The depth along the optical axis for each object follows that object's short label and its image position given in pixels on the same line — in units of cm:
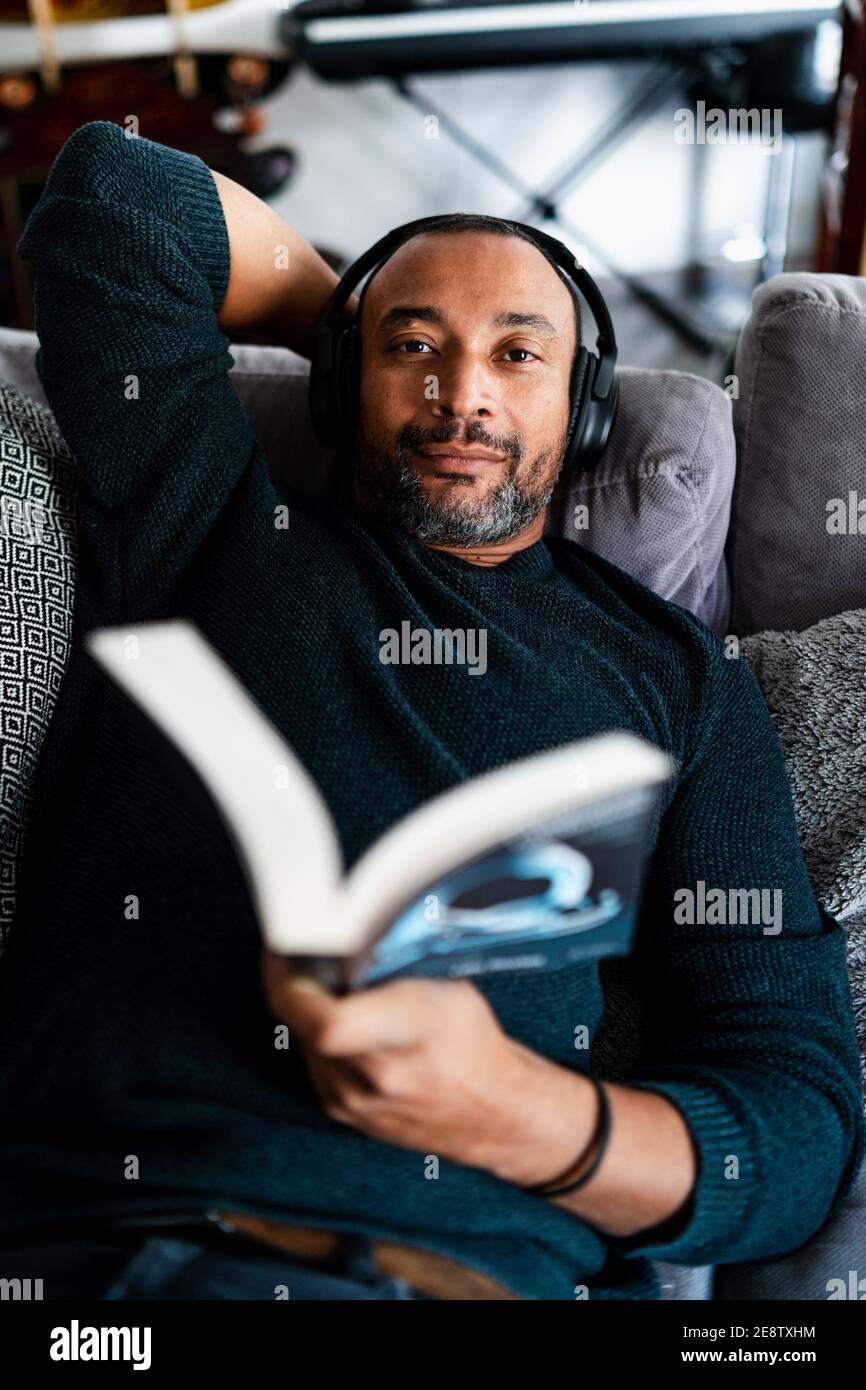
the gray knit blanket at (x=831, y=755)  99
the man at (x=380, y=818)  69
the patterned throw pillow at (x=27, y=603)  90
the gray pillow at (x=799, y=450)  117
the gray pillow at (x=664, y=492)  116
